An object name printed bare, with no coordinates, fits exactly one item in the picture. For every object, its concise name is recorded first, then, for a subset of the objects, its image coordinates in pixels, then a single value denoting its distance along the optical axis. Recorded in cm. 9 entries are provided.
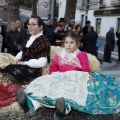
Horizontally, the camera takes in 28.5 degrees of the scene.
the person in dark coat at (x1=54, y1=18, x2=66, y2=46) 769
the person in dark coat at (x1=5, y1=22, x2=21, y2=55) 663
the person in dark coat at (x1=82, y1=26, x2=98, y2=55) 859
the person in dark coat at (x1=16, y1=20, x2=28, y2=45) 676
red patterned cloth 273
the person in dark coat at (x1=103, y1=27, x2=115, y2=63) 1015
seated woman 334
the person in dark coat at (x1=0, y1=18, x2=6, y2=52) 731
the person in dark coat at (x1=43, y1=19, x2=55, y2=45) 769
